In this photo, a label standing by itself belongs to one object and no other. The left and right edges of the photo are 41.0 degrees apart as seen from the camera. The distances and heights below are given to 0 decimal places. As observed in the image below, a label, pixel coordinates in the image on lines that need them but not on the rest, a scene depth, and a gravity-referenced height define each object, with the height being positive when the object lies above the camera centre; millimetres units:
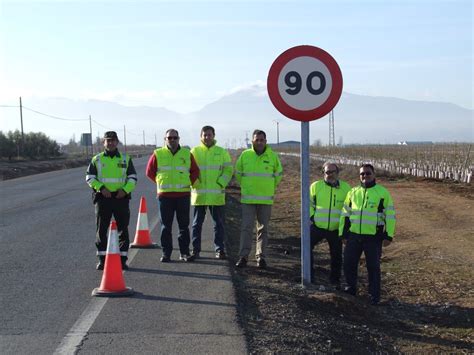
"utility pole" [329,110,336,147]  69812 +149
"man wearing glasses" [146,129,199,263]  8711 -603
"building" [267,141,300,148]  175450 -1914
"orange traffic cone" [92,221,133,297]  6879 -1519
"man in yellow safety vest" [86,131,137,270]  8438 -637
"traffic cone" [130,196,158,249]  10297 -1555
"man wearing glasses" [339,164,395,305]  7305 -1061
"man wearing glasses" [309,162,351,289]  7844 -874
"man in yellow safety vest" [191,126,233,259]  8930 -603
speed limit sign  6750 +571
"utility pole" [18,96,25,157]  64669 +422
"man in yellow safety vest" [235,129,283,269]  8398 -660
